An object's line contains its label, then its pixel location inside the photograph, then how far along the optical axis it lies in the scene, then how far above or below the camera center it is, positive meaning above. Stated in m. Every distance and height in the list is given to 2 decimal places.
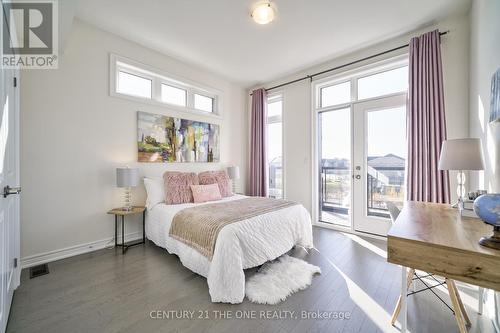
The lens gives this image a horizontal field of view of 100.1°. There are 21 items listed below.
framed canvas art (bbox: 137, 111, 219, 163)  3.31 +0.47
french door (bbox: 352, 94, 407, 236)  3.17 +0.11
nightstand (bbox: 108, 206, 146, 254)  2.79 -0.76
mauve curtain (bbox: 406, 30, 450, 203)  2.64 +0.57
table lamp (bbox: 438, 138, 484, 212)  1.59 +0.08
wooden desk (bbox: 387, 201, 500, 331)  0.88 -0.39
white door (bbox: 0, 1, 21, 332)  1.38 -0.17
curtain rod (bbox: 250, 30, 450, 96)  3.01 +1.72
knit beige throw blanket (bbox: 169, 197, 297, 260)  2.06 -0.57
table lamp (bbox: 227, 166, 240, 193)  4.38 -0.13
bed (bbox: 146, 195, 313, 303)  1.83 -0.85
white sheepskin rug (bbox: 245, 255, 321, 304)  1.85 -1.14
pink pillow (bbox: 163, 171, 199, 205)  3.08 -0.32
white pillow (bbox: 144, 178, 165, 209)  3.07 -0.39
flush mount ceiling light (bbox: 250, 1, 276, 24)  2.38 +1.80
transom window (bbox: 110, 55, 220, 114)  3.13 +1.35
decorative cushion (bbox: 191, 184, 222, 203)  3.22 -0.43
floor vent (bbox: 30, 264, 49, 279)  2.20 -1.14
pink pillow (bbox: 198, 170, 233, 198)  3.65 -0.25
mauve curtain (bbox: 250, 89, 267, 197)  4.63 +0.49
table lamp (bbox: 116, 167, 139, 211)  2.79 -0.15
